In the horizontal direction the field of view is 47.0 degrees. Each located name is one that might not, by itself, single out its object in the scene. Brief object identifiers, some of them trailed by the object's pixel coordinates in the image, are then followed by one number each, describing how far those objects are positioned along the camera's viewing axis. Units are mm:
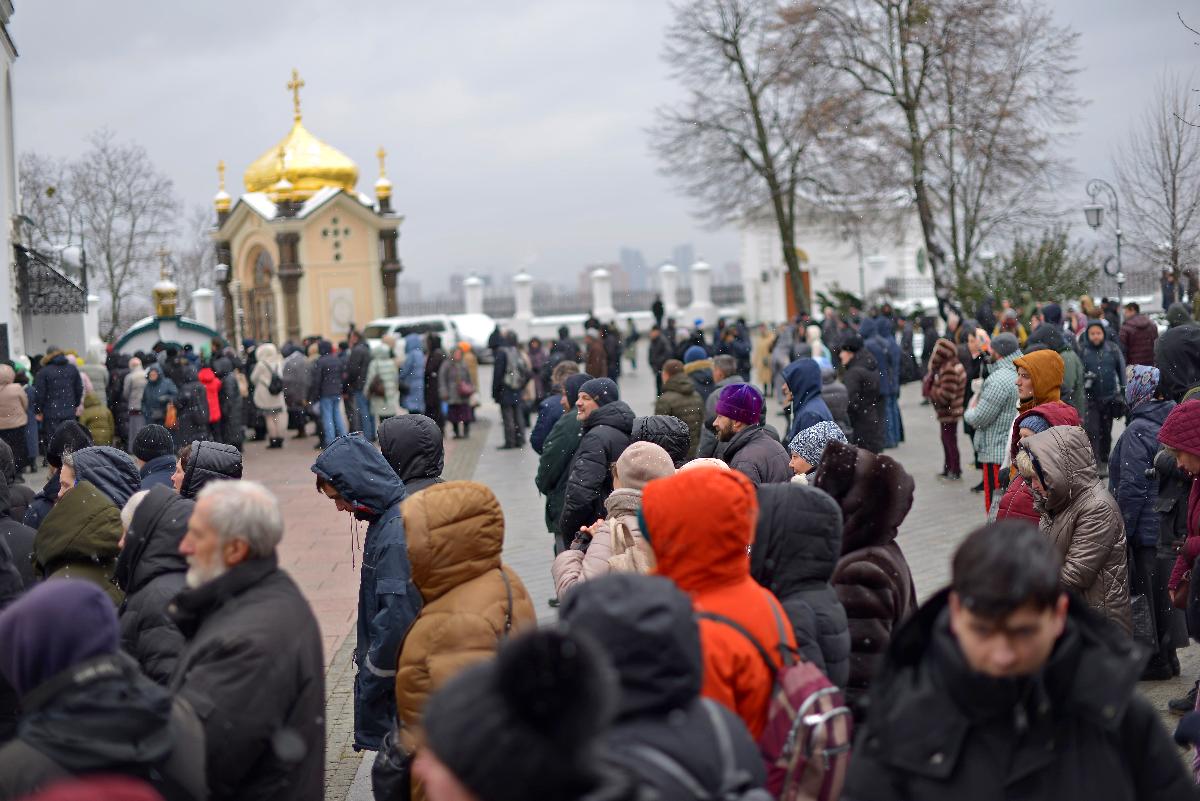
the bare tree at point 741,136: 37844
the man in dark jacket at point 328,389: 21281
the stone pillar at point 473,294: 58844
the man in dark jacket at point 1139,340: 15312
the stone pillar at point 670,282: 58688
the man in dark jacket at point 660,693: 2719
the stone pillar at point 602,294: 56106
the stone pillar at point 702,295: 54781
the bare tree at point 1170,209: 17578
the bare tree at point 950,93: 31281
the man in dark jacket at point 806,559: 4289
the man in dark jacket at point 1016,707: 2760
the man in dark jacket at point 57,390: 18969
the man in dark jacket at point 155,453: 7762
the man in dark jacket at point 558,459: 9109
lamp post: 25547
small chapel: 45562
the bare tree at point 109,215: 47031
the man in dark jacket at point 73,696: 3178
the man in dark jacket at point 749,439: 7562
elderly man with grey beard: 3729
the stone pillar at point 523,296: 57156
